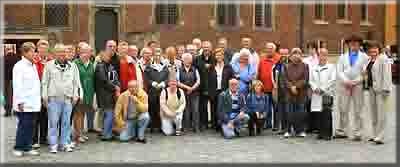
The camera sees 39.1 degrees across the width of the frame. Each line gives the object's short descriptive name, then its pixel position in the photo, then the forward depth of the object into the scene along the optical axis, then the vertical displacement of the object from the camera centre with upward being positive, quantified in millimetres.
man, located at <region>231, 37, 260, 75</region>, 11953 +454
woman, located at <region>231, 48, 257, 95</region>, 11680 +130
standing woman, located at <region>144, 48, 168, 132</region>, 11562 -74
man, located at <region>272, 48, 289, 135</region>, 11359 -246
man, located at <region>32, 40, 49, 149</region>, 9625 -679
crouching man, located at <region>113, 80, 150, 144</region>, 10641 -699
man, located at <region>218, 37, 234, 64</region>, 12182 +540
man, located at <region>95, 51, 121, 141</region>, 10539 -200
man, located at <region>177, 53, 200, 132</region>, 11742 -181
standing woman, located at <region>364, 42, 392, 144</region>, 10477 -184
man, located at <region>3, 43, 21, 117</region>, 13930 +40
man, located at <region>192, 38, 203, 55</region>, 12612 +744
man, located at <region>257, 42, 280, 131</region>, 11828 +111
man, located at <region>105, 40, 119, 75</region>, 10773 +430
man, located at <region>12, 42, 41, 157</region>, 8945 -312
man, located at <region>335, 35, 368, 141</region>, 10930 -153
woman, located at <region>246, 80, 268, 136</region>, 11367 -580
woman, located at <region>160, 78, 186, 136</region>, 11477 -626
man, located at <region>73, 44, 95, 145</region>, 10352 -194
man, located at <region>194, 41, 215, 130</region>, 11875 +91
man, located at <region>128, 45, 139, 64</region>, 11375 +503
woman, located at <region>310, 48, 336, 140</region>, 11070 -284
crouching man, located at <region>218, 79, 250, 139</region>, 11242 -639
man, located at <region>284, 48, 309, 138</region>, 11164 -233
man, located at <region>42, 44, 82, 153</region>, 9352 -260
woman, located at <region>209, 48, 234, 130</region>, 11789 +6
